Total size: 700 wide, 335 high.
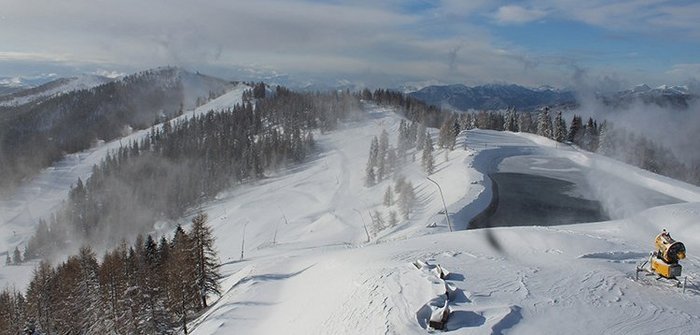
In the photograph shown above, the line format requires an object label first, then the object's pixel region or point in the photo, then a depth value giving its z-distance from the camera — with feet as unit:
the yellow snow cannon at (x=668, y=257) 67.87
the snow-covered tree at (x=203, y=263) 133.69
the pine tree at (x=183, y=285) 126.52
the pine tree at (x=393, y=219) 219.61
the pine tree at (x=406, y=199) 237.45
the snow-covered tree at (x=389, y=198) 284.61
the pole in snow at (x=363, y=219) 233.88
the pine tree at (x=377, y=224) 220.82
